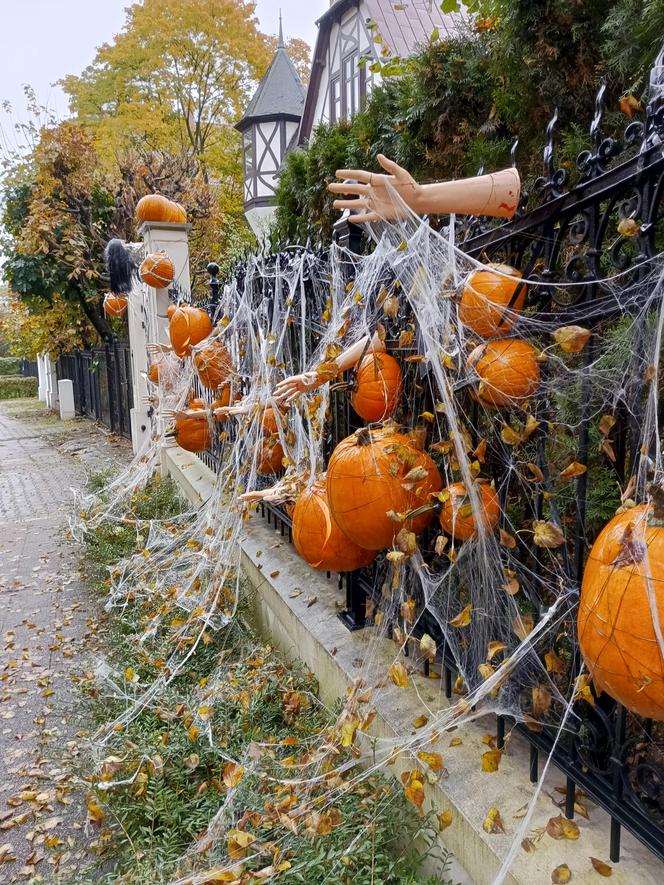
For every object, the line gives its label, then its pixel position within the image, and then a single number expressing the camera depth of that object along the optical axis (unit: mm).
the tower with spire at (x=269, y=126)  19109
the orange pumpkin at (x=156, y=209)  8148
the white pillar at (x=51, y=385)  23125
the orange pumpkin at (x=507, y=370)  1856
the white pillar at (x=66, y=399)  19672
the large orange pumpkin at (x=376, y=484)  2242
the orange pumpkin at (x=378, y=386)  2529
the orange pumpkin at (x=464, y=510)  2064
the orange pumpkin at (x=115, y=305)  8938
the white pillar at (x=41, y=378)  27547
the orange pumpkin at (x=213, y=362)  5105
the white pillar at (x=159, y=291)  8102
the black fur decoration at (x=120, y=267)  8492
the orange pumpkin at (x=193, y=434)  5652
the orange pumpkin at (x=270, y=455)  4098
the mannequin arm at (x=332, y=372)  2539
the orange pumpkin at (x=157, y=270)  7523
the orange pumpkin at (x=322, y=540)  2787
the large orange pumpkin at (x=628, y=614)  1291
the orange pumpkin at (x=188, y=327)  5492
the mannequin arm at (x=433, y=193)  1983
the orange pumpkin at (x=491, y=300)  1883
